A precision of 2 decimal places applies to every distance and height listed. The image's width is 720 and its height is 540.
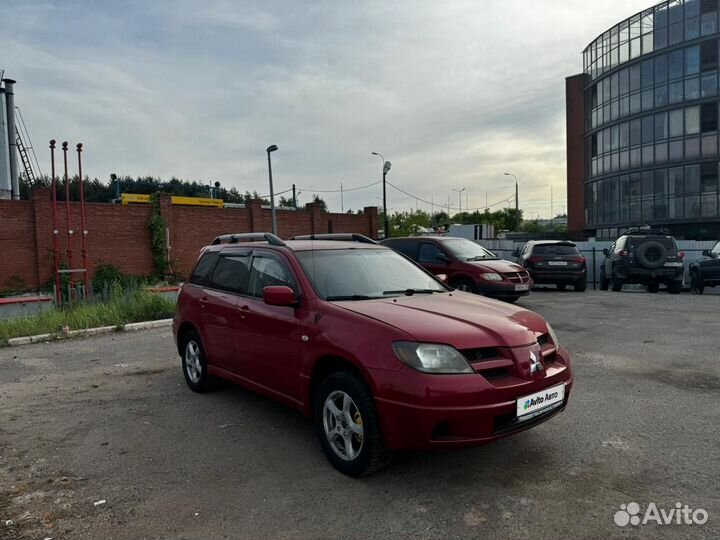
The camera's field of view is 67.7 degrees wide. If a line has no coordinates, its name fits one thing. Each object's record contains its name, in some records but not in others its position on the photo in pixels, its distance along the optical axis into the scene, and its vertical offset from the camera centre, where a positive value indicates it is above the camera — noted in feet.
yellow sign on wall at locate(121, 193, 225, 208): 93.04 +9.42
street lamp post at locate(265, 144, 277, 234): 62.18 +9.32
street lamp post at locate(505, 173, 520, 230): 167.54 +13.52
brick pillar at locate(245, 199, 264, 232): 90.74 +6.08
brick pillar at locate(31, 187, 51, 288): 65.84 +1.97
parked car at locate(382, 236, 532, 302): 36.50 -1.55
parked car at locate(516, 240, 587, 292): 49.78 -2.22
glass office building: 103.65 +24.50
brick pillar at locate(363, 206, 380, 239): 111.24 +6.24
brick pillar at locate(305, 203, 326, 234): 100.94 +5.97
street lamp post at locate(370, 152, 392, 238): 78.26 +9.36
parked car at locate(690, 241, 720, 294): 48.80 -3.01
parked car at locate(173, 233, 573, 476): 10.87 -2.44
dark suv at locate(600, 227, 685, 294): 49.16 -1.97
